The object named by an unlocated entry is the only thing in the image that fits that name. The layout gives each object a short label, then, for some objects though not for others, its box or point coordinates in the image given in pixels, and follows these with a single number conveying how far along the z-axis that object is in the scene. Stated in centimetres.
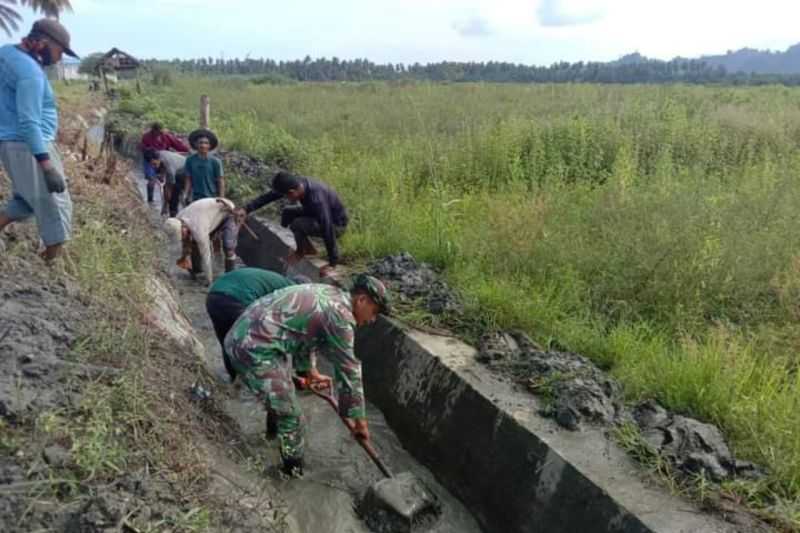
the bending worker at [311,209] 598
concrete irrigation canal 300
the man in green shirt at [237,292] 445
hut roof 3073
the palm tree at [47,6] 3303
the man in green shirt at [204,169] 748
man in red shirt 1000
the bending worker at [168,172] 833
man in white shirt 657
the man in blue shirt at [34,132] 409
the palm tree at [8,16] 3700
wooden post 1255
